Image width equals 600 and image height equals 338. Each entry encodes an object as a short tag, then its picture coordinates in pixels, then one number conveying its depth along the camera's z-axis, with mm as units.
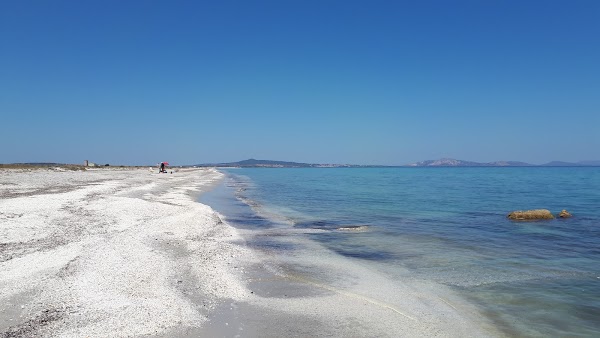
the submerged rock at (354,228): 20547
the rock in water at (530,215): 24422
